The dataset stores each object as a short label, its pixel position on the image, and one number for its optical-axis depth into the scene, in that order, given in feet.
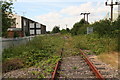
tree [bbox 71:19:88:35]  176.30
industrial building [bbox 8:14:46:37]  200.64
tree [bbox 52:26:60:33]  359.87
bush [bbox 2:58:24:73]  26.12
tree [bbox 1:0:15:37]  39.04
